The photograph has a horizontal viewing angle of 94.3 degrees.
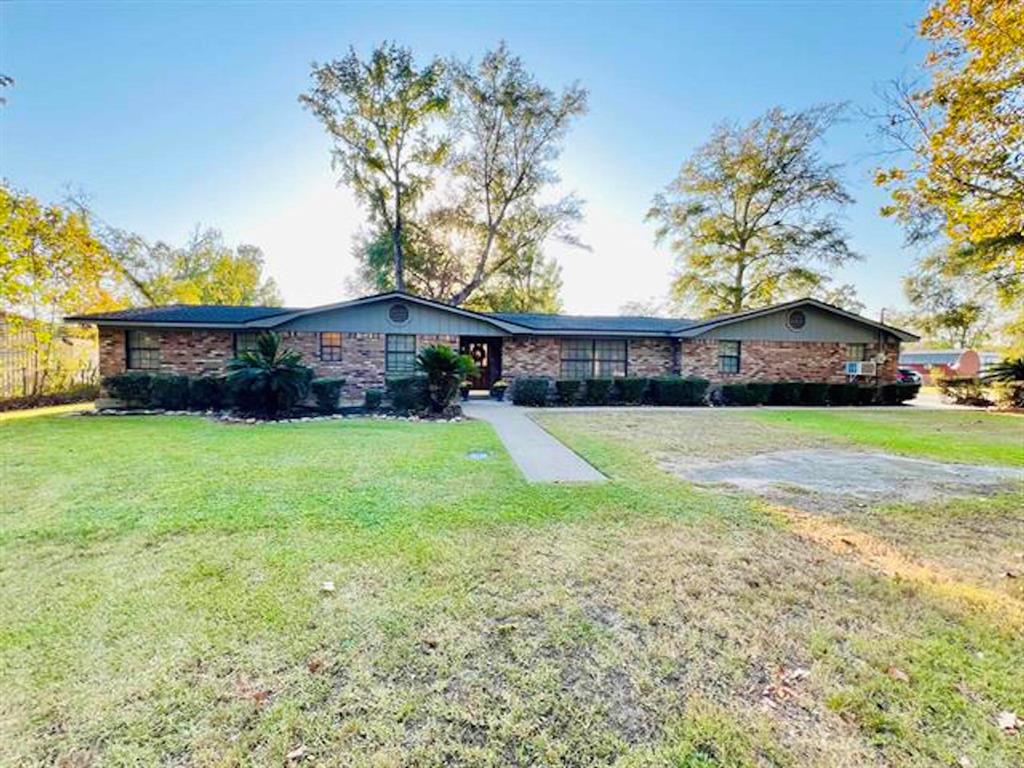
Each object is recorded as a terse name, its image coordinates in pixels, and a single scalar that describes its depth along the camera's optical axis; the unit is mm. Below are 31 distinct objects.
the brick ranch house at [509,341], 13672
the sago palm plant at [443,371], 11305
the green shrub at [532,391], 14117
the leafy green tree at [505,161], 23188
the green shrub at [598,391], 14820
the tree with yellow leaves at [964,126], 7391
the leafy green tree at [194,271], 24484
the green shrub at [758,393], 15547
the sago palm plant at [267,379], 10469
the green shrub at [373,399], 12172
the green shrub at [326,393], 11758
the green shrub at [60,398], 12648
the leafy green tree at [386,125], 22316
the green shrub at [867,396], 16281
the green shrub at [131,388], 11672
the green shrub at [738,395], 15469
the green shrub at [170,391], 11734
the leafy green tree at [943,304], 23144
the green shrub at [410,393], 11602
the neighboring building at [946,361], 20644
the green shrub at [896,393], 16438
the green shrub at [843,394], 16109
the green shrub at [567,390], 14633
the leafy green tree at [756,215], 23375
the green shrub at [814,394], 15914
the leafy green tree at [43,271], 12602
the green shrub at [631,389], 15102
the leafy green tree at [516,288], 26328
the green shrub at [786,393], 15883
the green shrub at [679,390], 15250
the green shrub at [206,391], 11789
